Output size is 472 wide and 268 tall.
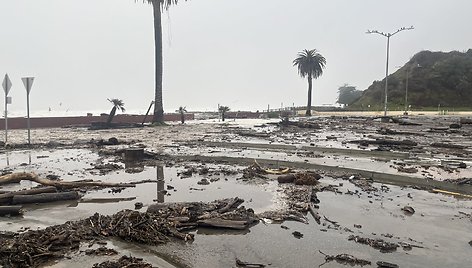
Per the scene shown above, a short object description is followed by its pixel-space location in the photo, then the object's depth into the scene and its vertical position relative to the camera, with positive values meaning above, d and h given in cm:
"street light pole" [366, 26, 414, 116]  5097 +1073
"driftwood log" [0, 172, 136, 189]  989 -187
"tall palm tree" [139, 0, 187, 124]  3875 +518
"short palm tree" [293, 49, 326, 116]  7375 +957
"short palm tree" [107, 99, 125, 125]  3509 +61
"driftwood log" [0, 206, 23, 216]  756 -197
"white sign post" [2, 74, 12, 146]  1828 +129
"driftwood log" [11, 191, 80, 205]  838 -197
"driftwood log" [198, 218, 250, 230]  701 -206
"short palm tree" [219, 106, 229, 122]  5284 +59
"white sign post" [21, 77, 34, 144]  1846 +141
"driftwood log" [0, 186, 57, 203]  822 -186
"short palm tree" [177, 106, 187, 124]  4432 +24
